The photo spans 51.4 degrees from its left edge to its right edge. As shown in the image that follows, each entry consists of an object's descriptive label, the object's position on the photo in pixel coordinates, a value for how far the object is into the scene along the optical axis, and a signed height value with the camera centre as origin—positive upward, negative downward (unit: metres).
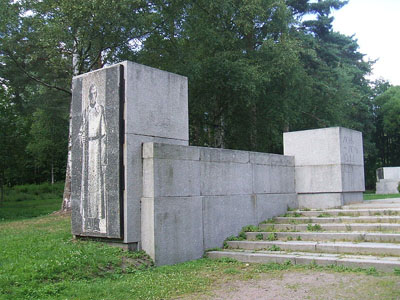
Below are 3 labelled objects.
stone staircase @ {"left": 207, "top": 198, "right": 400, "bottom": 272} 6.89 -1.12
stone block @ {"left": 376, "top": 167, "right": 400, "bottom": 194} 24.70 -0.09
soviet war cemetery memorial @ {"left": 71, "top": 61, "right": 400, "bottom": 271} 7.43 -0.22
